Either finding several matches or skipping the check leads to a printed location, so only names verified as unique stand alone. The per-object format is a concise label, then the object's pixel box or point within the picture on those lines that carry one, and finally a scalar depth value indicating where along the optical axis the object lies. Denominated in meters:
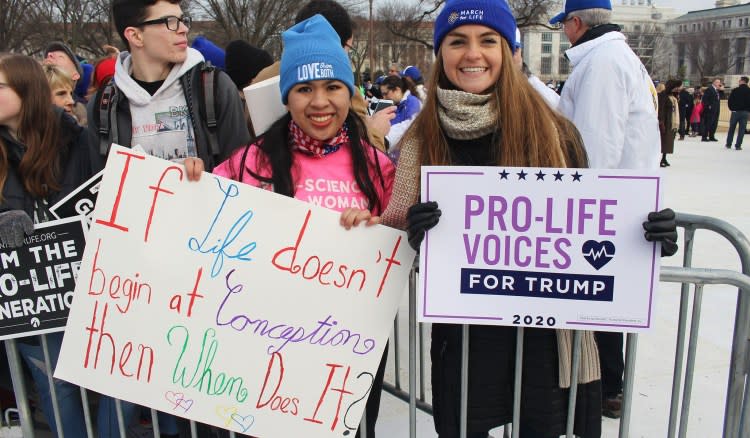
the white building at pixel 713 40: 77.38
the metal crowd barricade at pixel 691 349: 1.87
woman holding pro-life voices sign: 1.90
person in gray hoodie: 2.62
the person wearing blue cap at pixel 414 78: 8.59
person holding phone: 4.71
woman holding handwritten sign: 2.13
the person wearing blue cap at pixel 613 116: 3.10
